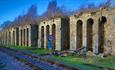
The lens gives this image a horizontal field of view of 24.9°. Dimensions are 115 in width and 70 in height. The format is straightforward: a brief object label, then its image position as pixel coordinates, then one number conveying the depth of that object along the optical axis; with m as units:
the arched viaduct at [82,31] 20.97
